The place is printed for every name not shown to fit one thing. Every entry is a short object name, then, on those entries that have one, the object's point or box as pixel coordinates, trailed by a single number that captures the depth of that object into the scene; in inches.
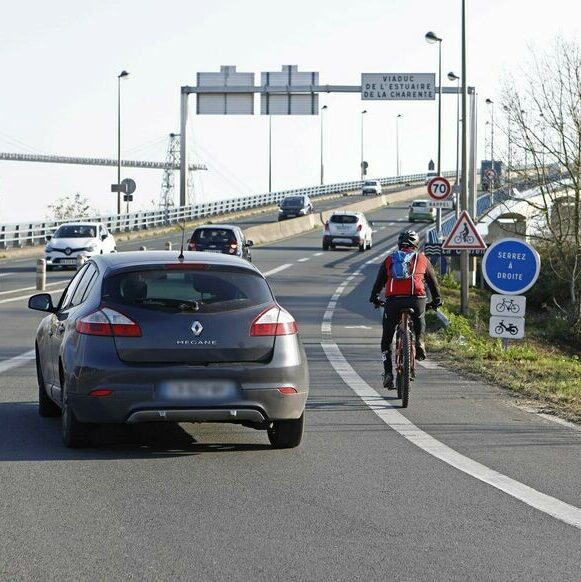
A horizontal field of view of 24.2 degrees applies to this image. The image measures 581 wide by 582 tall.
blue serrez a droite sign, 658.8
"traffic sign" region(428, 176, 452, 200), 1379.2
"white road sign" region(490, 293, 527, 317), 666.2
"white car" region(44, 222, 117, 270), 1657.2
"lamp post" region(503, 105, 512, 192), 1409.9
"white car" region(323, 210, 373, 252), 2295.8
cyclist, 512.4
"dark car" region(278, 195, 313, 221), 3422.7
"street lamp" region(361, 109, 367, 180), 5912.4
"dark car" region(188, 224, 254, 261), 1647.4
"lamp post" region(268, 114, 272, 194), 4507.9
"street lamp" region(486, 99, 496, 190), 1439.5
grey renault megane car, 362.9
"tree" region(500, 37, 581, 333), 1373.0
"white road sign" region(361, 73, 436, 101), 2605.8
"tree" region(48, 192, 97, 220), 5241.1
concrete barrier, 2596.0
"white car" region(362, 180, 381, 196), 4854.8
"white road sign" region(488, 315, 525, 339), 667.4
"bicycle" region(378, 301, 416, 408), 491.5
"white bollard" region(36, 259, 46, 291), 1259.2
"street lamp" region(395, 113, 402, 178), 5708.7
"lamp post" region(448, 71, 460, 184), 2550.4
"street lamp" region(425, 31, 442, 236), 1870.1
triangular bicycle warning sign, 924.7
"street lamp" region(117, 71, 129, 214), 2768.2
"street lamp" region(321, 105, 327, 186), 5211.6
